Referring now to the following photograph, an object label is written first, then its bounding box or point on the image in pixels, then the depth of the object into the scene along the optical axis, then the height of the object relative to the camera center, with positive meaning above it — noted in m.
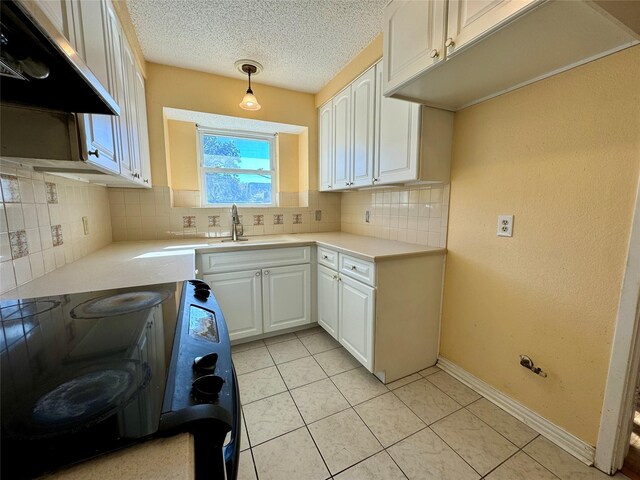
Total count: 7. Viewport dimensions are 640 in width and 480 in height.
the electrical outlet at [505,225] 1.47 -0.10
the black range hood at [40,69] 0.54 +0.35
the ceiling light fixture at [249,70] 2.18 +1.16
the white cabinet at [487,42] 0.90 +0.63
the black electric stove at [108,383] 0.35 -0.31
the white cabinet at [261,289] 2.09 -0.67
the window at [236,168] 2.77 +0.42
